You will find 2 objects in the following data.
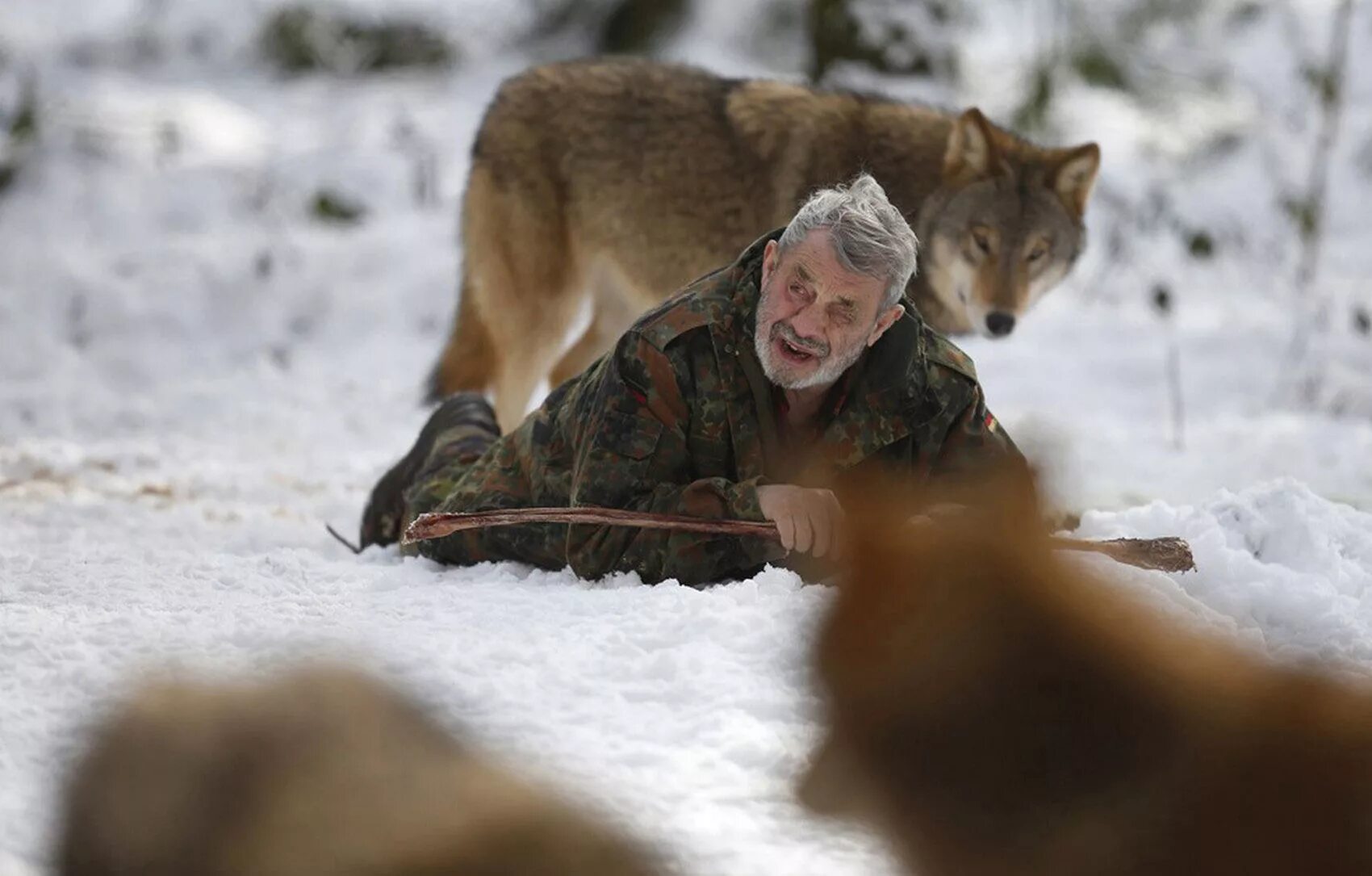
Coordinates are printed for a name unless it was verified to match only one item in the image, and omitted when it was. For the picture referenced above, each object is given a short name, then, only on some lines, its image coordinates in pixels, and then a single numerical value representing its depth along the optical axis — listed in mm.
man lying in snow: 5590
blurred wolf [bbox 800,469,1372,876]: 3275
